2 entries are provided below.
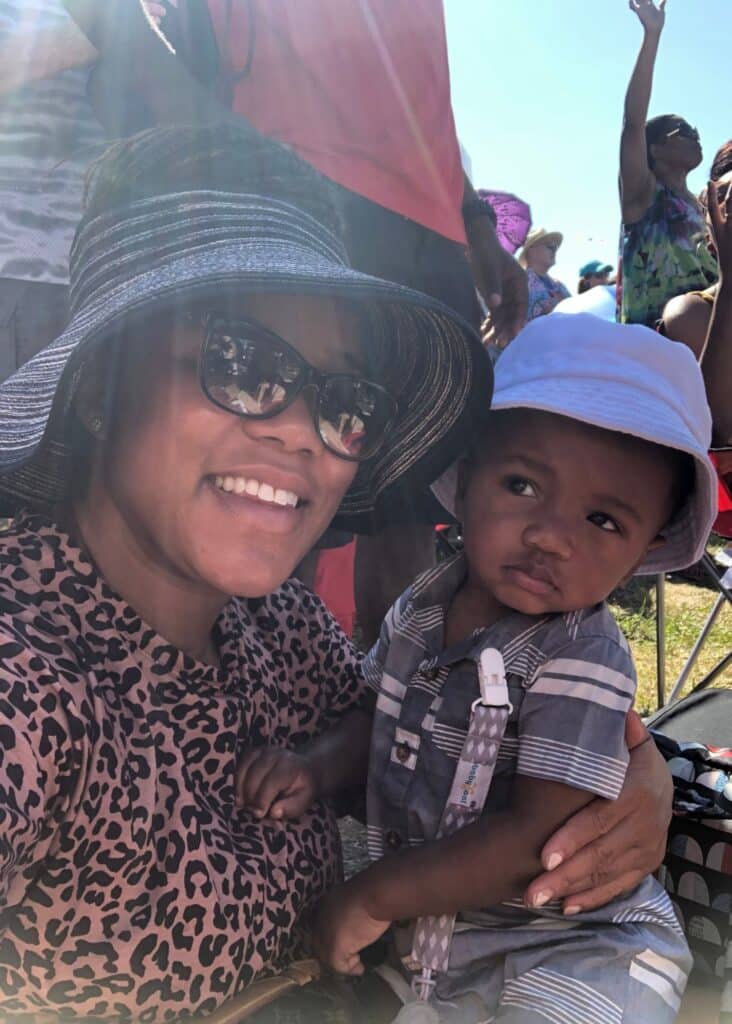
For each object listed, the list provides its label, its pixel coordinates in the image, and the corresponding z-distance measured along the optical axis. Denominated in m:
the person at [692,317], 3.21
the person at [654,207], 4.19
